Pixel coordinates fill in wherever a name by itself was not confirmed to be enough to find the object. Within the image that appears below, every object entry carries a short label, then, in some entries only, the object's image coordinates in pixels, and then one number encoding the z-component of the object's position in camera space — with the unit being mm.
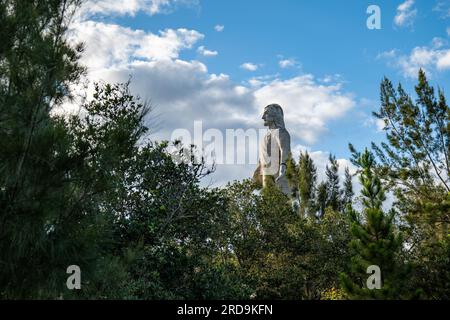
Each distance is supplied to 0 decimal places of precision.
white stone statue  21906
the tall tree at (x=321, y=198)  25120
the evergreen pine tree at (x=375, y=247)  11688
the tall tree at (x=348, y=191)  26188
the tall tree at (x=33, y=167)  5336
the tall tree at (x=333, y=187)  25734
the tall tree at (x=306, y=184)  24662
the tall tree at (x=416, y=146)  17312
